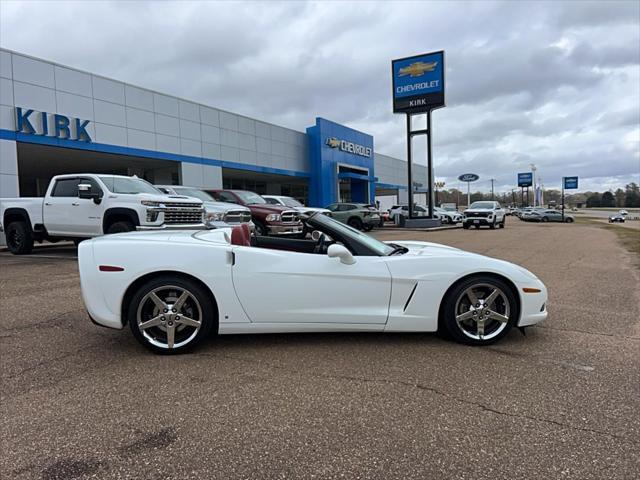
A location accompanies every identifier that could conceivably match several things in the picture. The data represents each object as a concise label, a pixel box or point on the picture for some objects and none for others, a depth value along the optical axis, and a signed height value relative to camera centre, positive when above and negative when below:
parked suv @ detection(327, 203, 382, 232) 22.16 +0.09
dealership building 16.86 +4.31
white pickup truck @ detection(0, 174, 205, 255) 9.85 +0.24
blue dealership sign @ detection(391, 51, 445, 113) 27.77 +8.68
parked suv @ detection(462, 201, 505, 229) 26.05 -0.10
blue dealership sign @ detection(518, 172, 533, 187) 89.29 +6.95
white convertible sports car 3.69 -0.66
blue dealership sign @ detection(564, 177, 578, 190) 62.38 +4.17
